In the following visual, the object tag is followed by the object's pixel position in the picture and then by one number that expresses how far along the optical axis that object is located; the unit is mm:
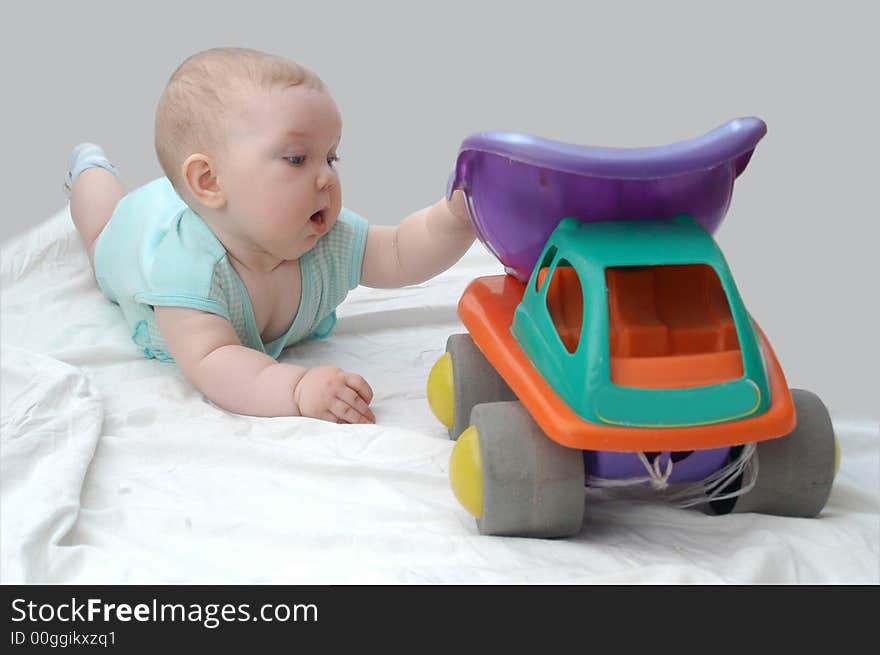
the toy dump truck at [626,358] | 1195
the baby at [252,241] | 1595
